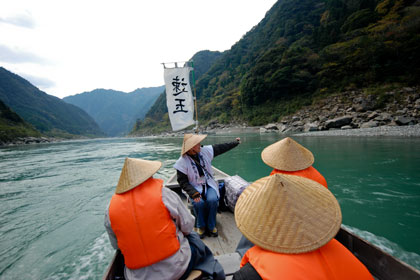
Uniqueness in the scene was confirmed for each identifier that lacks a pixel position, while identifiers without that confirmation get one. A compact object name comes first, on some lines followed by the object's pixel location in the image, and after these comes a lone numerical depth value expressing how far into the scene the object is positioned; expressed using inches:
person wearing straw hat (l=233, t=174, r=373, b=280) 30.6
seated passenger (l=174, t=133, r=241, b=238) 106.8
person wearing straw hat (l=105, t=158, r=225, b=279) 56.6
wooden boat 54.3
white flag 173.5
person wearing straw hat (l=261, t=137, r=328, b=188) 76.1
